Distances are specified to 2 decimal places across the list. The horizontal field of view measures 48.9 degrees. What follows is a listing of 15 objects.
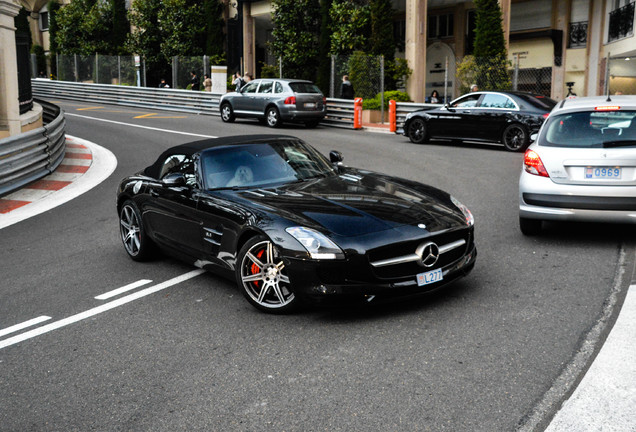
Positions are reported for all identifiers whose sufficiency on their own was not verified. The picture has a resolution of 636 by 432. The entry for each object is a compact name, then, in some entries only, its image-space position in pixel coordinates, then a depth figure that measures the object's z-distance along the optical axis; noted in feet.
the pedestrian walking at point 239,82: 94.19
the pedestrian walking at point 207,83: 105.29
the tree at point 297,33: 106.35
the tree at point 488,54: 76.33
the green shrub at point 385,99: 81.15
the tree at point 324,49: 101.86
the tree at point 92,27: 144.56
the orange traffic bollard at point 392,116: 72.54
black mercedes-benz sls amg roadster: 16.97
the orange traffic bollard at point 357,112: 76.64
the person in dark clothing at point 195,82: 103.88
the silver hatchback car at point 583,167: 23.24
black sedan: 54.95
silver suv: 75.82
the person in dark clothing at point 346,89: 82.12
